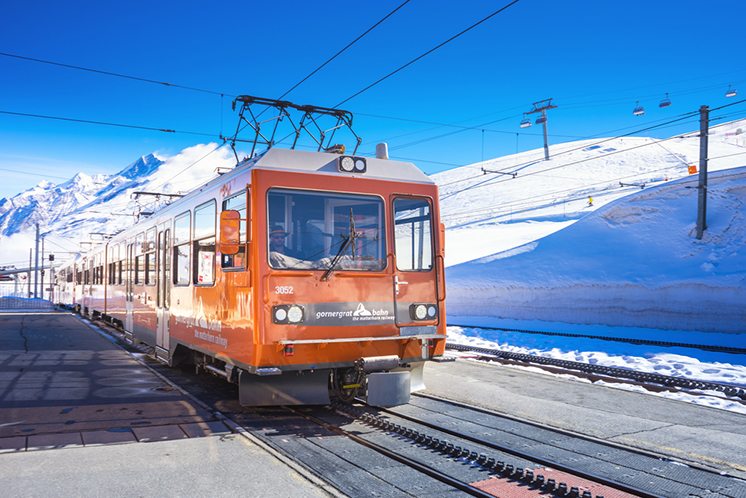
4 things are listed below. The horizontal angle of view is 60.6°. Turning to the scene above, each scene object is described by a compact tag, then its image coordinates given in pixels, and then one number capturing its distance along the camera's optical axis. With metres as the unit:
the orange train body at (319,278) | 7.14
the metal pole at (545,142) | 83.50
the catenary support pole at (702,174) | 20.84
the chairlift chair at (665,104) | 62.46
